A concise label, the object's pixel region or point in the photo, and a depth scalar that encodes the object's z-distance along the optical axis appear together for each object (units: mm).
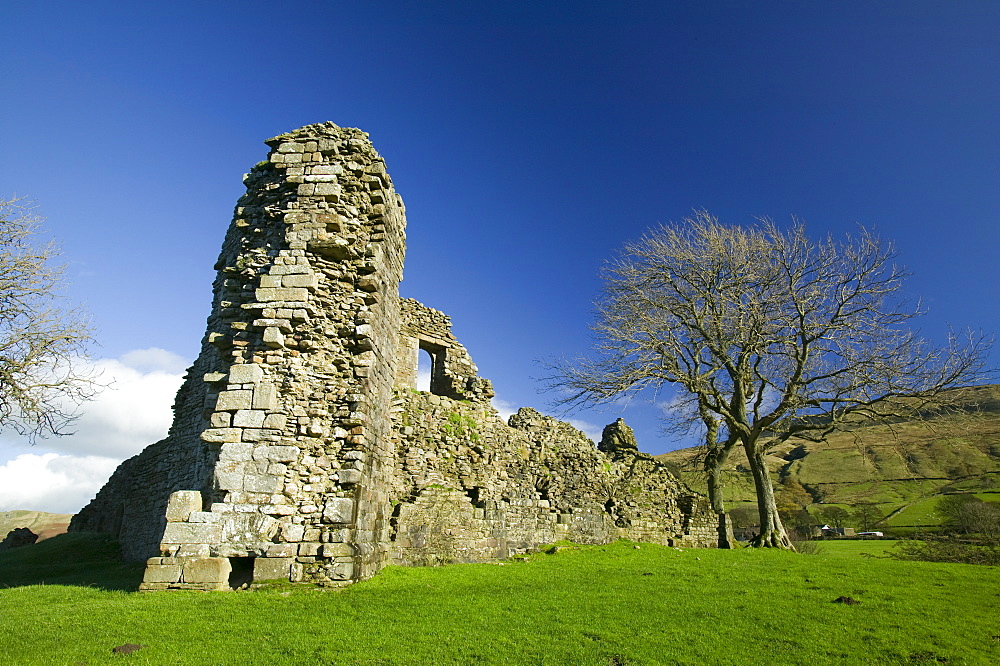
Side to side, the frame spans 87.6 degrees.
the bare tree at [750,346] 15391
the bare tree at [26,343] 11156
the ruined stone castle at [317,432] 7234
